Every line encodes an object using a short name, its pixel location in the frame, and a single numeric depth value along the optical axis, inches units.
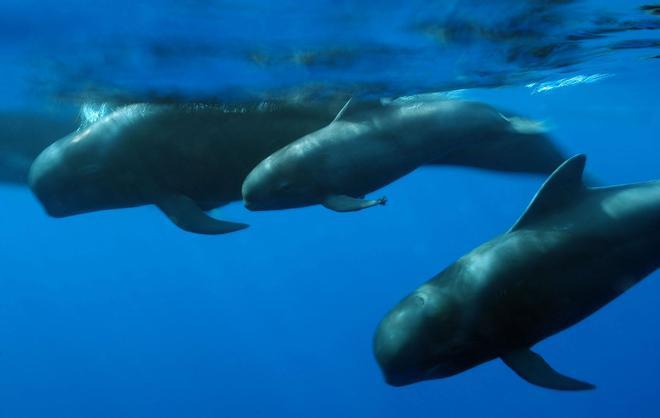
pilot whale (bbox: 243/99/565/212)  215.5
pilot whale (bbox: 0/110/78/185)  390.6
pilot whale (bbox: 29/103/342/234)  237.8
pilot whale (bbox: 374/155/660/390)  206.8
